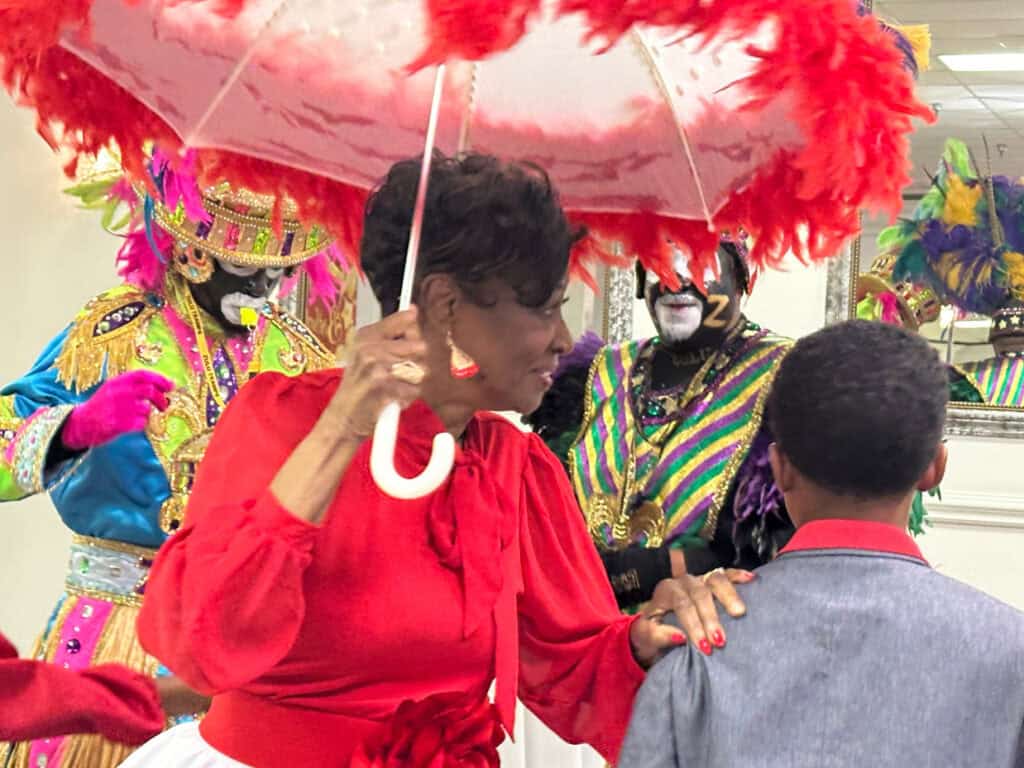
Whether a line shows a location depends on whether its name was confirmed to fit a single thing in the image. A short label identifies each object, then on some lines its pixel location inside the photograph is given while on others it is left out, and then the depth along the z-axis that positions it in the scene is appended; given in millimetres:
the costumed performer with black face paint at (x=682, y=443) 2674
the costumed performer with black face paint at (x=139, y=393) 2500
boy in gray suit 1328
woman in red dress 1396
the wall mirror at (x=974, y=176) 4531
